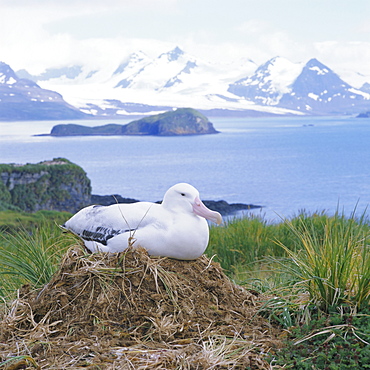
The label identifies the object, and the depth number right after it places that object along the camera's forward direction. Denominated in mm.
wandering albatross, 4957
